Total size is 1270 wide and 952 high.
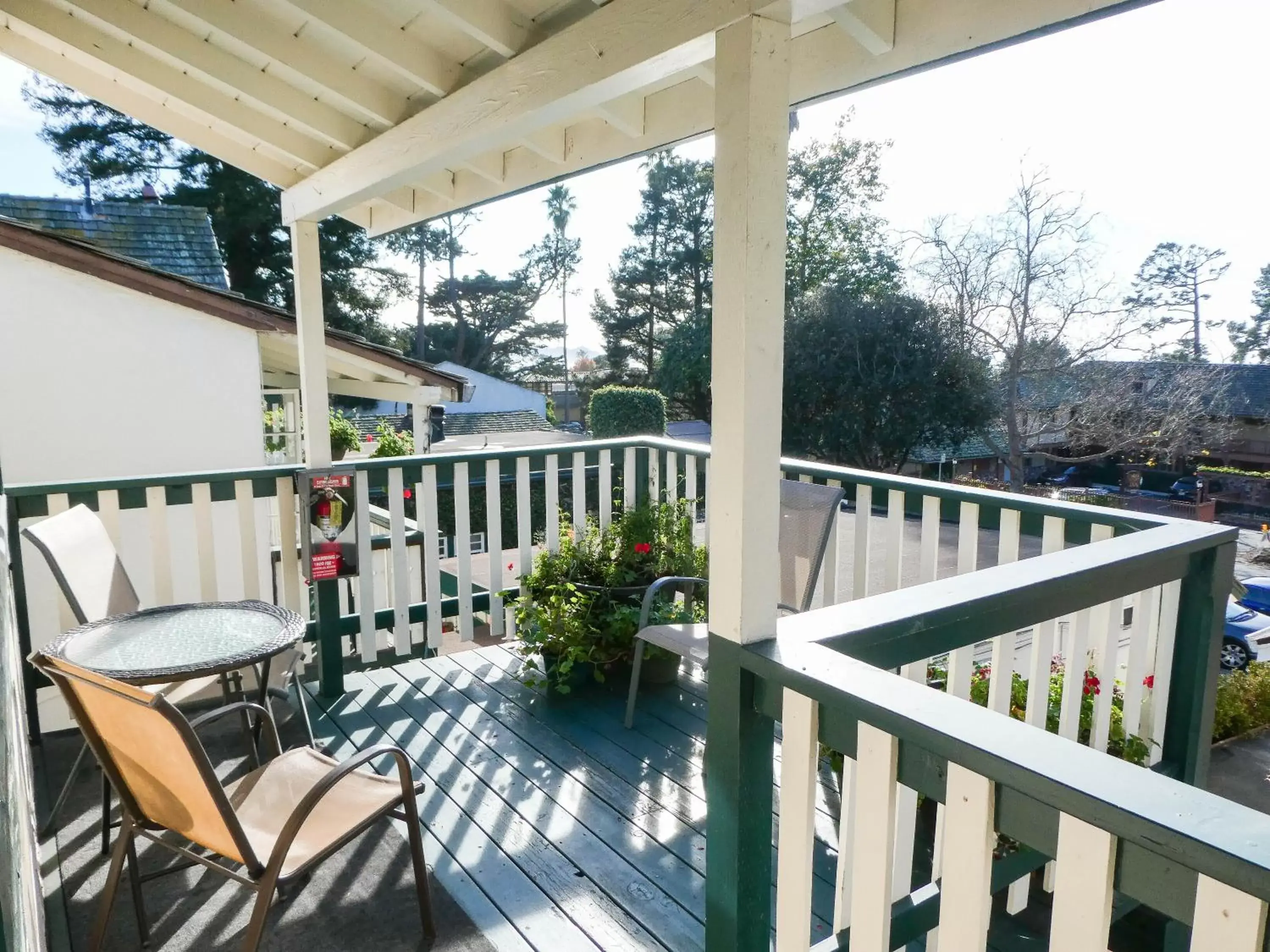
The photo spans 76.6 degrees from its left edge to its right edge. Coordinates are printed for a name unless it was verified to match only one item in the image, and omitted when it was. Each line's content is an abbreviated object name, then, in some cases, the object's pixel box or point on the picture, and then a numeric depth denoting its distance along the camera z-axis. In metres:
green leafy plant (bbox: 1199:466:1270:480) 14.50
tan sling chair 1.58
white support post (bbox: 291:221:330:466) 3.35
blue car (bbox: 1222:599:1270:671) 8.41
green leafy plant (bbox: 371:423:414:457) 10.08
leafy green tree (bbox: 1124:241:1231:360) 14.95
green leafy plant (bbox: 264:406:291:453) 10.04
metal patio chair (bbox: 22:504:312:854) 2.44
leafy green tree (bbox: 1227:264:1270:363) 15.30
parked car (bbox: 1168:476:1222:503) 14.78
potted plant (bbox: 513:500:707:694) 3.35
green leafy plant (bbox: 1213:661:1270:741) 4.49
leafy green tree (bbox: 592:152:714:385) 27.62
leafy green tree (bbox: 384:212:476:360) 30.44
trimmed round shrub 19.56
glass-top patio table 2.20
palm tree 31.67
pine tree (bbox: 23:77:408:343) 18.88
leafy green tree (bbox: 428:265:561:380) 32.06
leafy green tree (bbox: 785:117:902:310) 22.53
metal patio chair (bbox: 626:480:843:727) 3.09
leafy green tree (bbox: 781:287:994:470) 17.86
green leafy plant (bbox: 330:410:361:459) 9.02
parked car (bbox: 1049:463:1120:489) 16.00
